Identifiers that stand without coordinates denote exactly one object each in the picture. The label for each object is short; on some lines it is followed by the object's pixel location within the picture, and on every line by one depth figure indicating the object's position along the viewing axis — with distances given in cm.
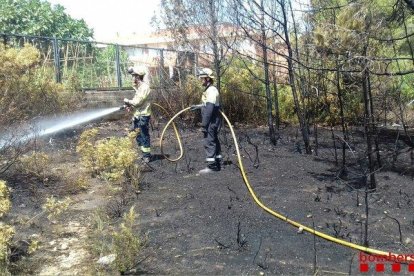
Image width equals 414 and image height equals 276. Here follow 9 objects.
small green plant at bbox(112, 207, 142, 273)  354
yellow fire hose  372
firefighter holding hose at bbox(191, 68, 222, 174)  666
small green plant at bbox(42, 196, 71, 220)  411
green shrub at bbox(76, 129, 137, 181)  568
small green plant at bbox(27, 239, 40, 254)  358
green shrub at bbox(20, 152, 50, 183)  626
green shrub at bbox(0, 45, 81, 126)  722
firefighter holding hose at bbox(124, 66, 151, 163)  721
